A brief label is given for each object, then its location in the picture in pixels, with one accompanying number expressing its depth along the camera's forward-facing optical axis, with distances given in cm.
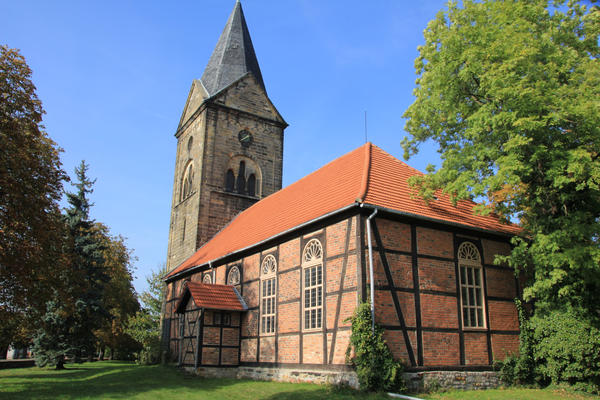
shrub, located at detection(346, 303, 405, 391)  1142
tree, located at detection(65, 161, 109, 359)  2616
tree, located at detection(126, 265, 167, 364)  3177
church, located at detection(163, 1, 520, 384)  1285
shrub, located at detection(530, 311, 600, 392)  1248
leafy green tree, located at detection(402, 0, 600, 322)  1191
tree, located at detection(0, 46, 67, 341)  1489
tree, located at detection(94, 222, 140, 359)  3741
